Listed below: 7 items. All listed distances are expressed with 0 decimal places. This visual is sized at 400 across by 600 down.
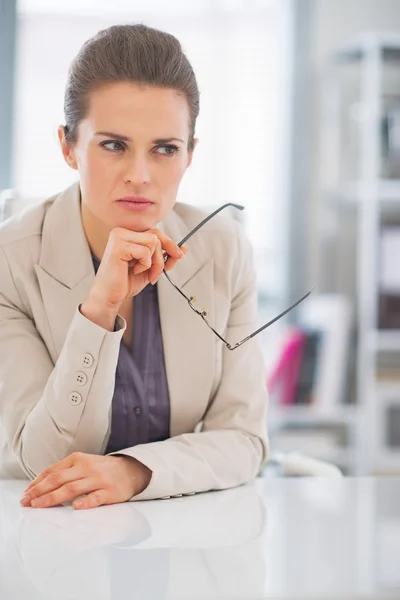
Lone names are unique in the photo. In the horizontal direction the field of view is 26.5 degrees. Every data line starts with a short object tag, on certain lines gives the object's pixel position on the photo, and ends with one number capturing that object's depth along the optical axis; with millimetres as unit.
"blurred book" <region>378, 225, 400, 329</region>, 3104
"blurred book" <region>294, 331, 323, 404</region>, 3029
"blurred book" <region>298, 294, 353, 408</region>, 3047
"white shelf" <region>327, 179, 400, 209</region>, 3096
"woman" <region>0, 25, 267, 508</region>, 1105
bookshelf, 3064
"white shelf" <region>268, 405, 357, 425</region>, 3006
